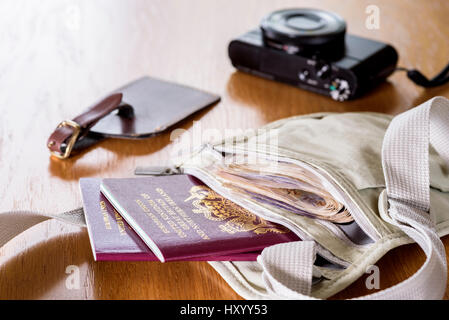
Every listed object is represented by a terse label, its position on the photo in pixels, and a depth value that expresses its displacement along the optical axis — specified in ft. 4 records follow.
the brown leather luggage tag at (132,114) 1.65
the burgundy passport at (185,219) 1.34
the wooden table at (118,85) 1.36
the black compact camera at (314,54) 1.84
